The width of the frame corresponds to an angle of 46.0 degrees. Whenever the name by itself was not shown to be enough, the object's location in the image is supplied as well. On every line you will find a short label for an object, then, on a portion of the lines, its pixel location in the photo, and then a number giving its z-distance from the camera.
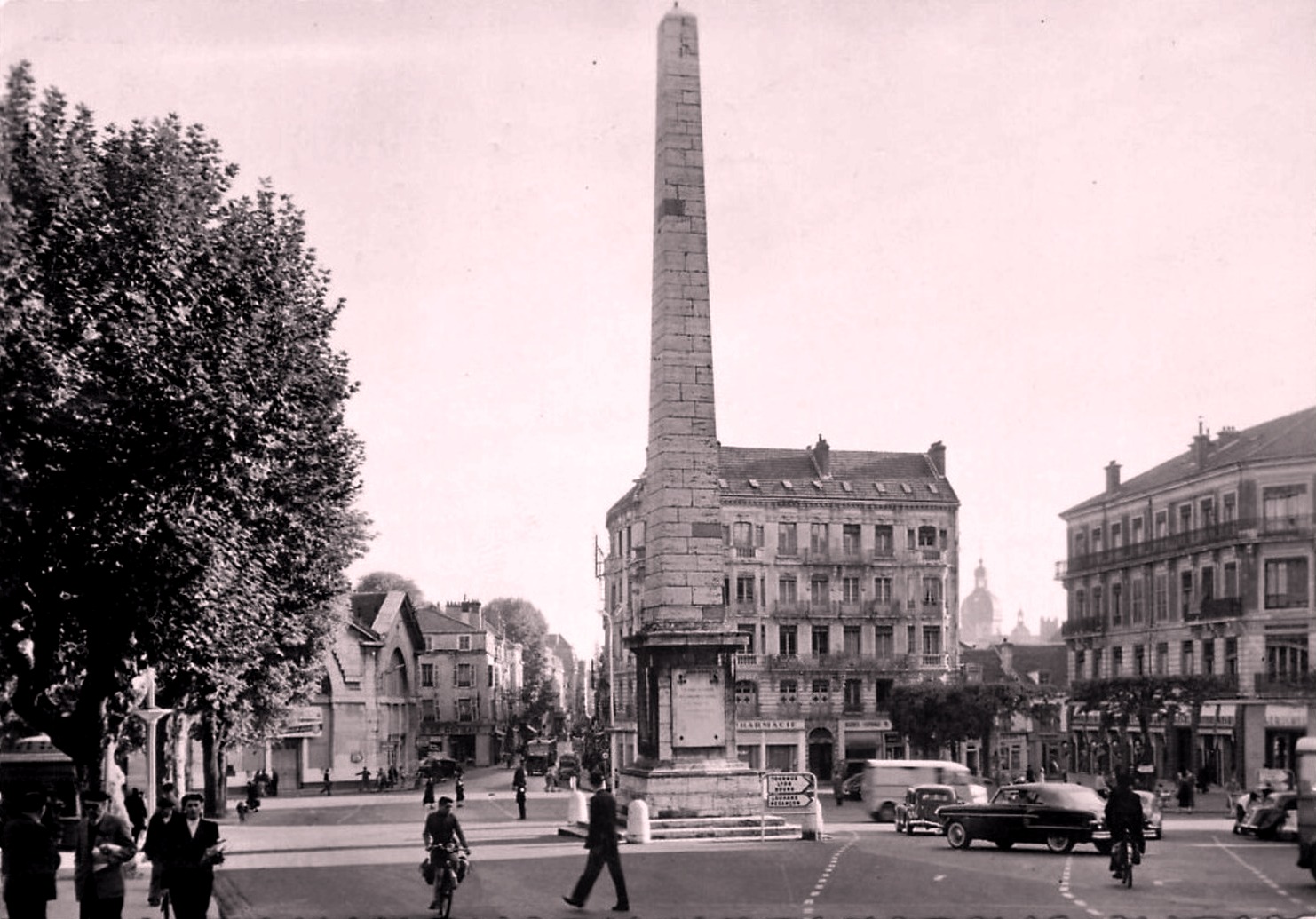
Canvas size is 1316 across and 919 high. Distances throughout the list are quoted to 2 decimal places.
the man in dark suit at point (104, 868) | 14.39
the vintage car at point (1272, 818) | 28.28
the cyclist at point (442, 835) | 17.59
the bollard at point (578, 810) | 31.05
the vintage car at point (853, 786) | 52.38
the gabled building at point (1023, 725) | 61.38
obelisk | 28.98
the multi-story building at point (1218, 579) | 36.34
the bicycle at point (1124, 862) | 20.14
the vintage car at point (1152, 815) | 31.12
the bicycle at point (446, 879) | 17.55
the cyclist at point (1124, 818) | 20.28
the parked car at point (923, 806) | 35.25
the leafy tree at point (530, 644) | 93.75
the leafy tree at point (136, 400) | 19.34
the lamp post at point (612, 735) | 39.28
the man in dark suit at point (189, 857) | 14.71
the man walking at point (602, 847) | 17.53
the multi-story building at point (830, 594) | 66.50
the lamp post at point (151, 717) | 26.33
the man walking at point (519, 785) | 38.69
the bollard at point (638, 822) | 26.73
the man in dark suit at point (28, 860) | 14.29
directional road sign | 30.48
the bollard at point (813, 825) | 29.20
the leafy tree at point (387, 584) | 86.12
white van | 41.31
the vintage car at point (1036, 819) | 26.80
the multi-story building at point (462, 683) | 79.44
